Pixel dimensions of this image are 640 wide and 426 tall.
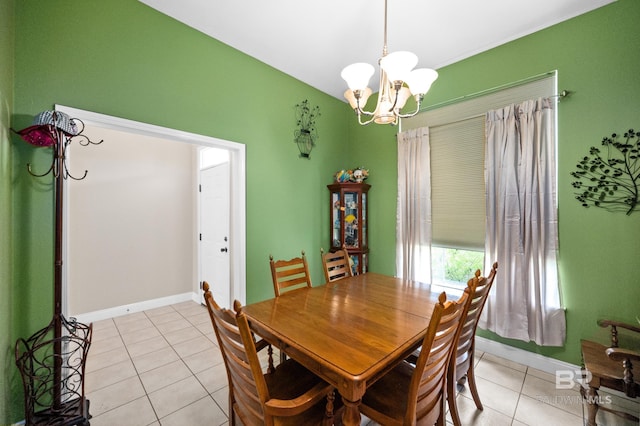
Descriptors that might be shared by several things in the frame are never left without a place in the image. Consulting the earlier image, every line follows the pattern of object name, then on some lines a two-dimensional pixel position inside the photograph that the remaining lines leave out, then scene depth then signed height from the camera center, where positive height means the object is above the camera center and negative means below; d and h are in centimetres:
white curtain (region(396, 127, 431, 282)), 293 +9
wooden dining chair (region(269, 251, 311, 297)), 207 -51
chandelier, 148 +84
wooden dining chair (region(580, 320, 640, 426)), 141 -99
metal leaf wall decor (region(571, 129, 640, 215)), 189 +29
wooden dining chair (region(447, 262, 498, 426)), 147 -79
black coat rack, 146 -78
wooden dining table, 107 -64
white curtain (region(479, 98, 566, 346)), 219 -10
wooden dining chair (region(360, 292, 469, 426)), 105 -88
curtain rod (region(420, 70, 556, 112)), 222 +122
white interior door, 326 -24
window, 259 +35
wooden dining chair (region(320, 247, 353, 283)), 238 -54
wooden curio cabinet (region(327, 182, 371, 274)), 338 -9
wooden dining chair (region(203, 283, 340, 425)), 101 -79
